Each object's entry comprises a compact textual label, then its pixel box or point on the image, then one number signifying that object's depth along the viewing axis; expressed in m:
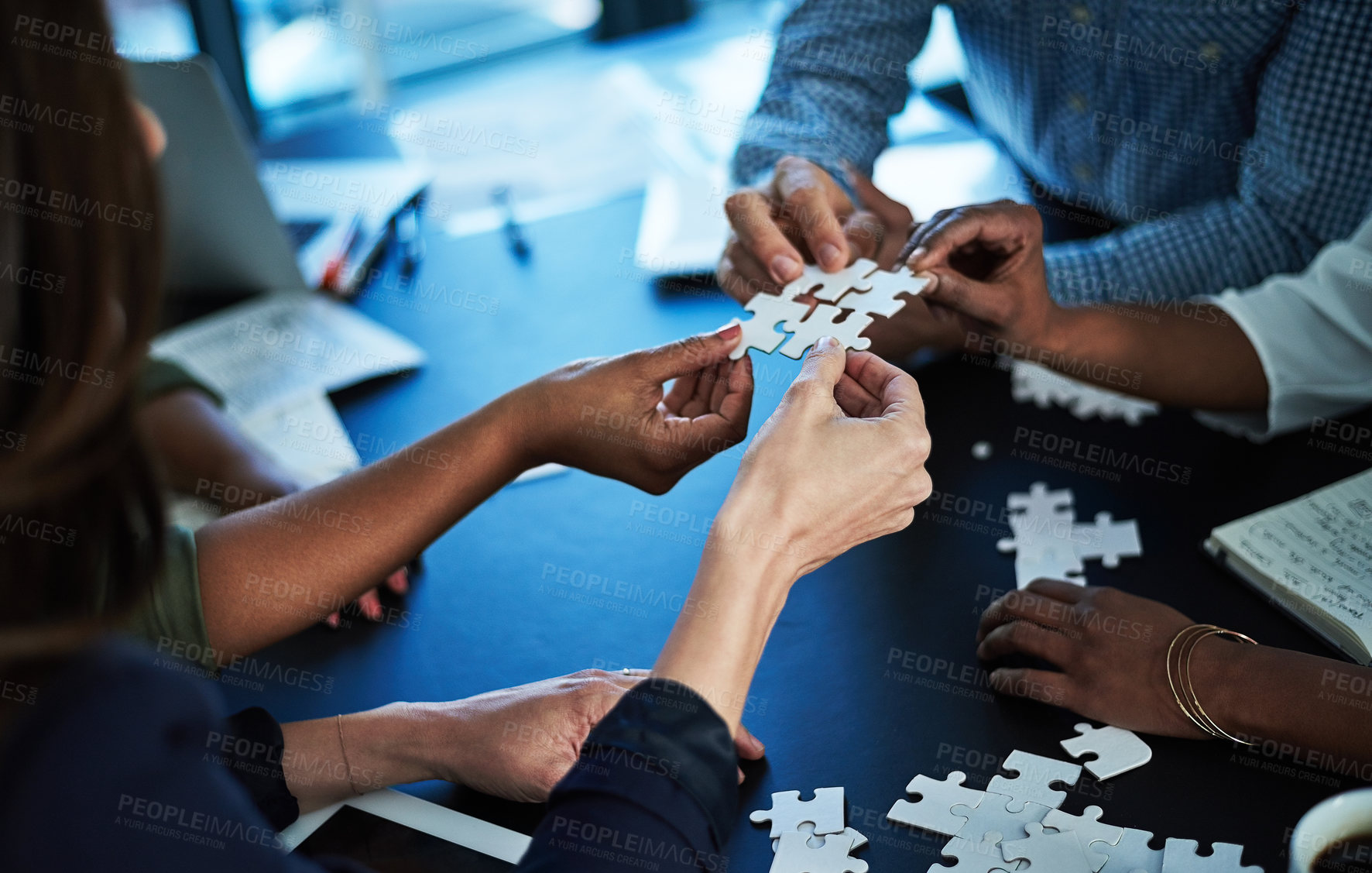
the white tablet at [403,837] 1.19
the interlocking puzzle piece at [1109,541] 1.49
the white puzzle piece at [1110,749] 1.20
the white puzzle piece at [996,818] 1.14
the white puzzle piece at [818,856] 1.13
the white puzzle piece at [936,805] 1.16
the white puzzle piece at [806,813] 1.17
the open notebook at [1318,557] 1.30
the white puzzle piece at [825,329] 1.48
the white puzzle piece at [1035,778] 1.17
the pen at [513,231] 2.46
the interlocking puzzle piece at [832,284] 1.61
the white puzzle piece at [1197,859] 1.09
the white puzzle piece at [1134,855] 1.10
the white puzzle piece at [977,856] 1.11
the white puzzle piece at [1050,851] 1.09
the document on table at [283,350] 2.08
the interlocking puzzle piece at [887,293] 1.54
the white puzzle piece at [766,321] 1.51
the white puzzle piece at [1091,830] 1.11
